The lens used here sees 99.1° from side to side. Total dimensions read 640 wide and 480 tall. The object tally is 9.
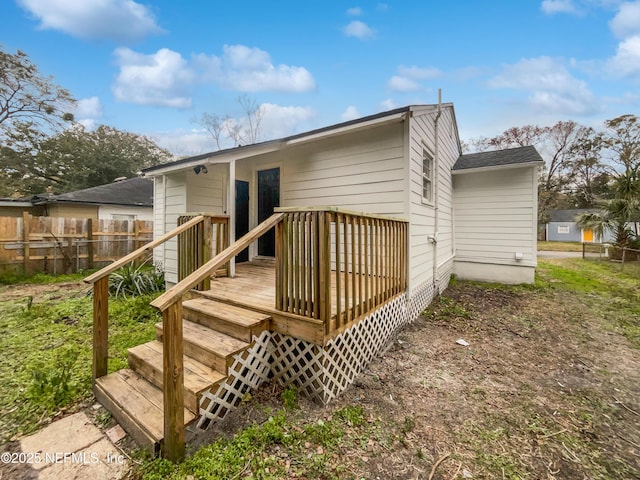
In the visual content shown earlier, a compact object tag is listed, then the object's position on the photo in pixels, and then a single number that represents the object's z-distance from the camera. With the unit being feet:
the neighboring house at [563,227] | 96.27
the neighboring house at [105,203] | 36.76
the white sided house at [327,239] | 8.34
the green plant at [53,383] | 8.50
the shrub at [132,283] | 19.69
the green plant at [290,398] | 8.37
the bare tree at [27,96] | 49.24
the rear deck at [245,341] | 6.45
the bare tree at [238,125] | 55.06
